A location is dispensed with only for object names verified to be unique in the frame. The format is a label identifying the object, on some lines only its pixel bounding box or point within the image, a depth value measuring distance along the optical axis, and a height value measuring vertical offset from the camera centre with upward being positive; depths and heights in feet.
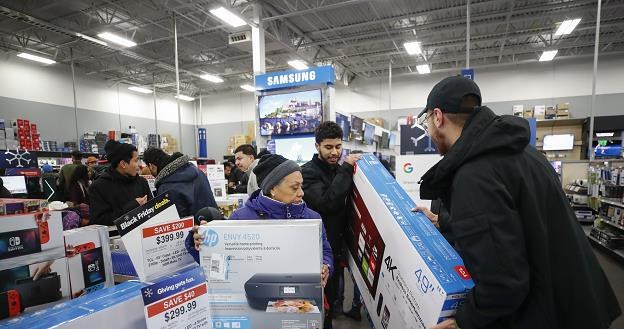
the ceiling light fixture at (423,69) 40.91 +9.02
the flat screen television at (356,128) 23.20 +0.96
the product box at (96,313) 2.42 -1.29
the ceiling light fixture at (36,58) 32.86 +9.15
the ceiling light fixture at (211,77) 43.35 +8.83
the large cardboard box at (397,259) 3.82 -1.63
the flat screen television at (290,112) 15.69 +1.46
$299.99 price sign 2.52 -1.27
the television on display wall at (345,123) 19.11 +1.09
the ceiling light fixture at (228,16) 21.47 +8.60
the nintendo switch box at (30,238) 3.69 -1.08
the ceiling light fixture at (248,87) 47.35 +8.24
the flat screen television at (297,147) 16.30 -0.26
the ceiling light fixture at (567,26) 27.58 +9.54
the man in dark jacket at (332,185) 6.79 -0.97
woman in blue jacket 5.53 -0.99
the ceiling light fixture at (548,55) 35.35 +8.96
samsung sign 15.38 +3.07
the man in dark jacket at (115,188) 9.58 -1.26
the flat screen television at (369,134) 27.10 +0.55
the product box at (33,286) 3.22 -1.55
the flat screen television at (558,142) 35.63 -0.60
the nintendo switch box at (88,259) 4.55 -1.64
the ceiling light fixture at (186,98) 55.93 +7.89
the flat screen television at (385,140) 36.09 +0.02
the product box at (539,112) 36.99 +2.79
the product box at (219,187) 17.99 -2.40
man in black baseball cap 3.29 -1.05
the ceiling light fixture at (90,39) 28.71 +9.57
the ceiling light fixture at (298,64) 35.94 +8.66
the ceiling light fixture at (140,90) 48.95 +8.42
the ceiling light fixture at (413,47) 31.16 +9.00
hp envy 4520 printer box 3.65 -1.52
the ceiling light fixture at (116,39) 25.96 +8.70
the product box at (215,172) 18.07 -1.54
